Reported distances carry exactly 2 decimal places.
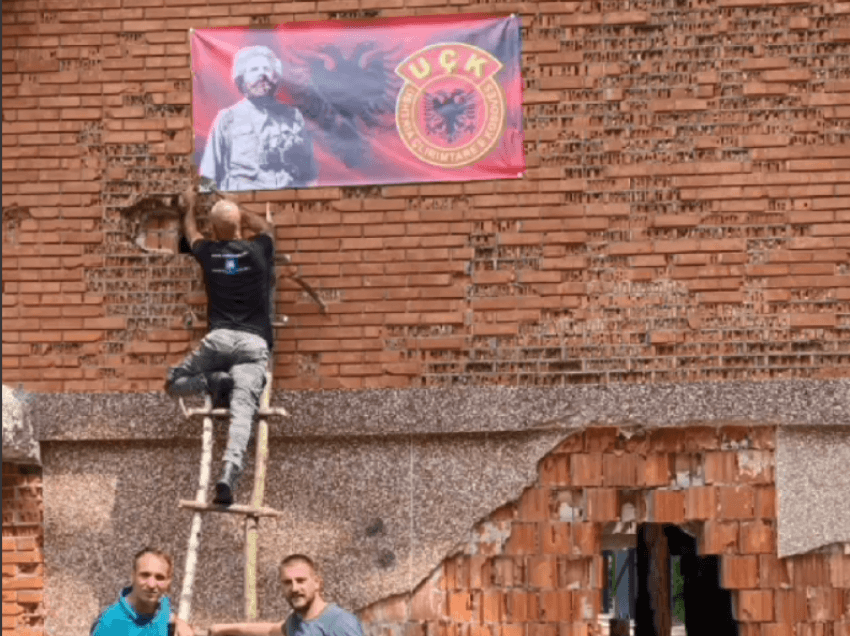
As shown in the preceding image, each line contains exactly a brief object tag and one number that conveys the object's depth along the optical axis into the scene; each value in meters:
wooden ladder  8.91
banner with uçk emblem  9.89
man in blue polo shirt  7.22
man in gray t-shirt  7.30
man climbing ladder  9.34
